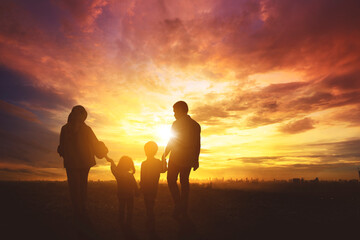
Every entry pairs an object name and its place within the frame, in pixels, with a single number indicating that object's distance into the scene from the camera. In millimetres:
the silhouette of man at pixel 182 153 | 7109
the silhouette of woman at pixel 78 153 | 6469
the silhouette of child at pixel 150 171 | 7375
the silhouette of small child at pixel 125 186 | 6800
